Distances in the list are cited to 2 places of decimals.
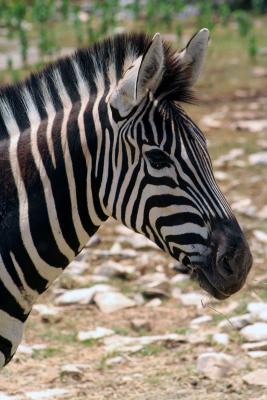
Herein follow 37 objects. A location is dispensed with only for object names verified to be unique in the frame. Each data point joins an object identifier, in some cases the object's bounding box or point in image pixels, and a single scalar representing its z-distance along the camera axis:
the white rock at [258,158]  21.33
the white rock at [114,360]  12.67
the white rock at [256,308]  13.74
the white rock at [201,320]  13.94
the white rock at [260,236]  17.08
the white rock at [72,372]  12.20
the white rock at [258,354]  12.62
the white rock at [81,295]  14.82
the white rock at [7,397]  11.48
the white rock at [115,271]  15.77
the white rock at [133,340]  13.17
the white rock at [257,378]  11.71
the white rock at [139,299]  14.78
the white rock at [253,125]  24.14
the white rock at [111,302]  14.59
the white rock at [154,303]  14.70
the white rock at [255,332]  13.09
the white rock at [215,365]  12.05
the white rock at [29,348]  13.04
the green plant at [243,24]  34.36
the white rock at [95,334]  13.54
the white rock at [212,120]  24.59
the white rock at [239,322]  13.52
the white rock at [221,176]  20.33
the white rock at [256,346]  12.82
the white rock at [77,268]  16.05
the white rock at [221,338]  13.09
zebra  8.52
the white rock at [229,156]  21.47
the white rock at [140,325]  13.81
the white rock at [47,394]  11.55
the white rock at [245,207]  18.31
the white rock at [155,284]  14.97
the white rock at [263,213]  18.18
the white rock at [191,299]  14.67
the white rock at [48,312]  14.23
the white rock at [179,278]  15.54
